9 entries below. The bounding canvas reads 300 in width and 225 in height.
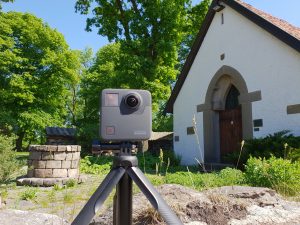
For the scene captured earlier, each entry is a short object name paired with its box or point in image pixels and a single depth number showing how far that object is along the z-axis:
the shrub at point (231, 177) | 4.53
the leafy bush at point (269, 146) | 6.28
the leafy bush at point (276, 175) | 3.88
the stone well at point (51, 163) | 6.34
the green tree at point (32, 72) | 19.22
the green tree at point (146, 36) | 12.73
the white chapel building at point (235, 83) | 7.40
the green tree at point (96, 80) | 22.51
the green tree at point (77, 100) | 29.75
